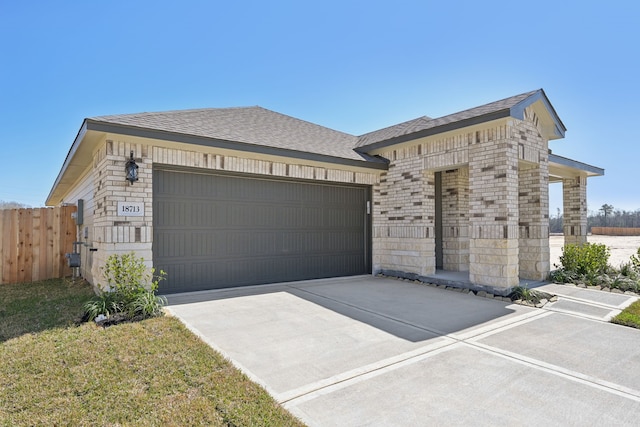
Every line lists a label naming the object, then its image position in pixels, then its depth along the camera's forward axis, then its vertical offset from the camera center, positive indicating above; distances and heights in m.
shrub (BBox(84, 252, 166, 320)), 4.79 -1.13
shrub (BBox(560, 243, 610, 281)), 8.20 -1.02
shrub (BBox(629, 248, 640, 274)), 8.24 -1.14
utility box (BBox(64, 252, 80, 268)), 7.70 -0.91
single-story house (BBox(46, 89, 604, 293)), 5.93 +0.58
